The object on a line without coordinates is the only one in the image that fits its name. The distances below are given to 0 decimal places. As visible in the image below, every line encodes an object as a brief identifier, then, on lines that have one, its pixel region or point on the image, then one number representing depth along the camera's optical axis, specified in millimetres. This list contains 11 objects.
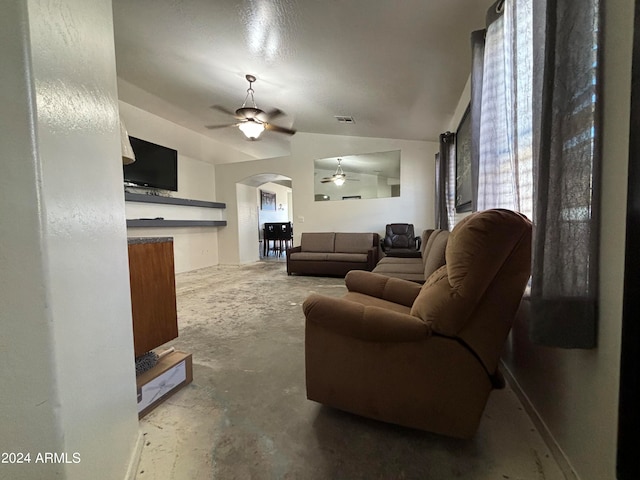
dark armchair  5115
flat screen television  4352
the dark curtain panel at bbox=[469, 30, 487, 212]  1941
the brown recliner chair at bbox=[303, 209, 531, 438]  1008
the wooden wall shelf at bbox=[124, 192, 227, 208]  4207
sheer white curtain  1312
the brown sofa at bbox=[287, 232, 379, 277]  4695
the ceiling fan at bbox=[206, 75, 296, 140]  3413
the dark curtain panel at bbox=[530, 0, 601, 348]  797
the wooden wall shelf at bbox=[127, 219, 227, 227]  4148
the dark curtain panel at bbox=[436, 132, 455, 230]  3842
